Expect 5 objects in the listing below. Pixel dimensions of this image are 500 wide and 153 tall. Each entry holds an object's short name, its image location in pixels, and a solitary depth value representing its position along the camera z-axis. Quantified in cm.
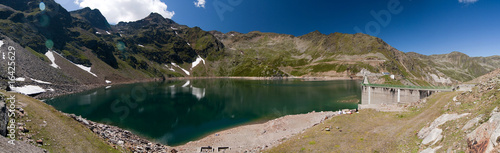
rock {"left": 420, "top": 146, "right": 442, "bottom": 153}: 1298
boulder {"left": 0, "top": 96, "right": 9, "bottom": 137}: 1281
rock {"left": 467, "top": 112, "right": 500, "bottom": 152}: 788
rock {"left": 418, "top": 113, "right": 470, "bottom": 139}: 1612
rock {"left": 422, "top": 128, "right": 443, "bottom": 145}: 1465
